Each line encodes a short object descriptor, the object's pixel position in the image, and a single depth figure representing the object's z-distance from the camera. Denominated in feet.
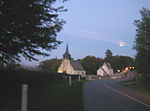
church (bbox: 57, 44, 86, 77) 268.82
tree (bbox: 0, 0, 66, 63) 29.96
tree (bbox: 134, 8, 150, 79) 64.64
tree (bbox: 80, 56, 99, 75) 311.68
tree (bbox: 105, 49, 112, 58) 488.85
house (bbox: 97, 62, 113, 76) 310.63
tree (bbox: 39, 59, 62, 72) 312.52
